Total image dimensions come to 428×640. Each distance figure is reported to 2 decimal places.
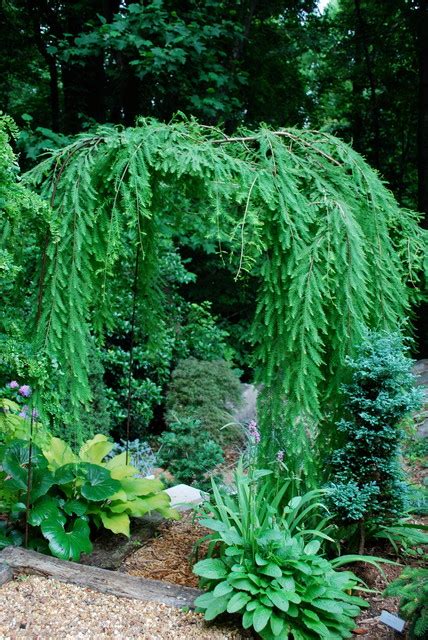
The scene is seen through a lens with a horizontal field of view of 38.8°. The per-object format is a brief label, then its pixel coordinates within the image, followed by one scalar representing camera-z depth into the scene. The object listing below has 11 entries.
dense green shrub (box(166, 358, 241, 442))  6.09
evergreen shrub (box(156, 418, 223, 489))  5.23
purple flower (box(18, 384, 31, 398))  4.31
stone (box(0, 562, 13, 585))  2.93
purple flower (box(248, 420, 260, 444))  3.34
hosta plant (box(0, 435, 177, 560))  3.20
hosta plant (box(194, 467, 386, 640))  2.50
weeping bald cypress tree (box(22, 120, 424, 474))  2.87
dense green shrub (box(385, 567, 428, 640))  2.33
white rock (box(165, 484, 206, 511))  4.25
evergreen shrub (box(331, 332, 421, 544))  3.01
